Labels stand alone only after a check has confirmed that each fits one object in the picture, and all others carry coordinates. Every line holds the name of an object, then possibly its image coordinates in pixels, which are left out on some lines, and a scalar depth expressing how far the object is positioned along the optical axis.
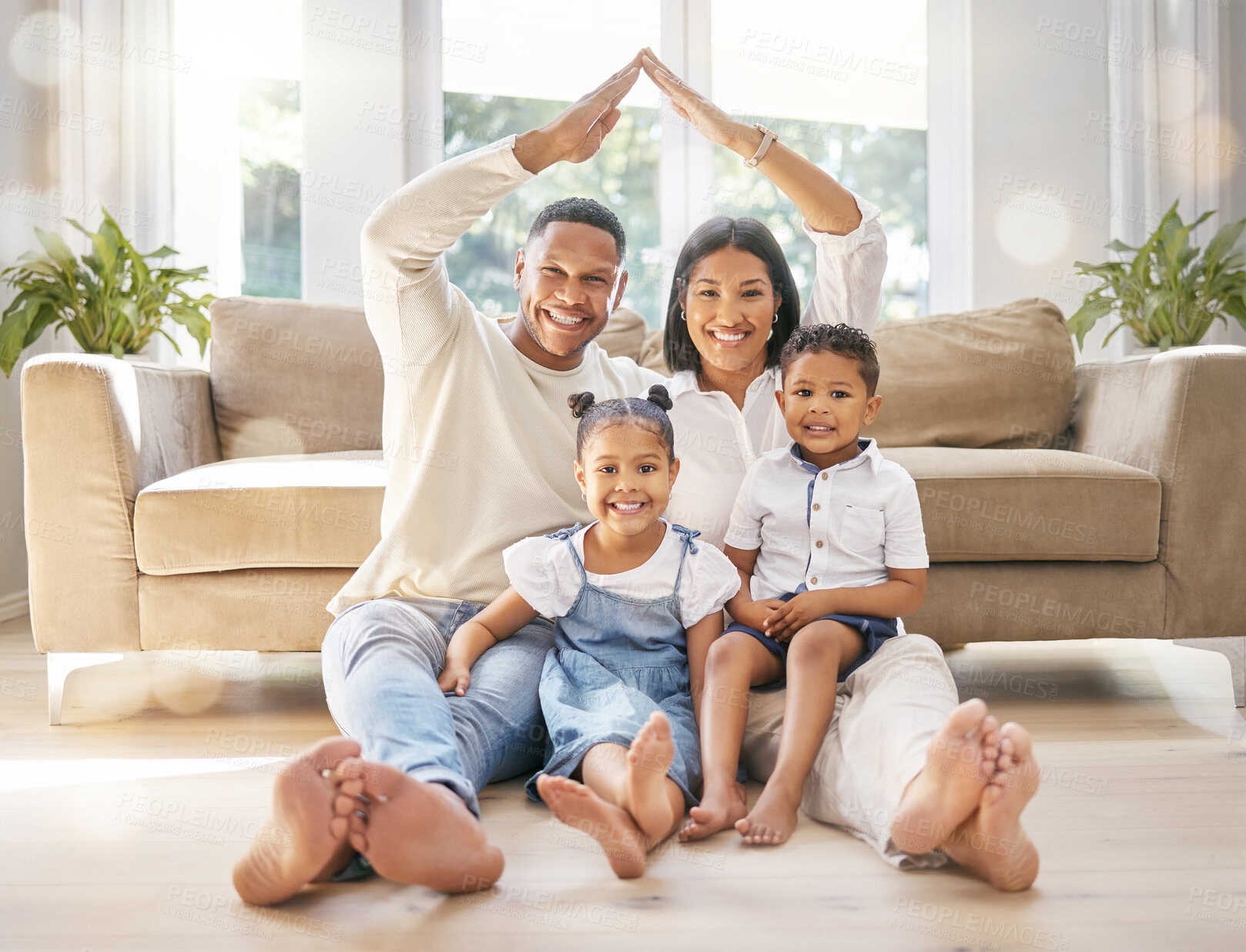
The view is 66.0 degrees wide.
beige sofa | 1.69
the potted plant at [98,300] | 2.36
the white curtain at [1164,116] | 3.09
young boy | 1.24
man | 1.24
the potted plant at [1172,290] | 2.45
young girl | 1.31
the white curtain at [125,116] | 2.87
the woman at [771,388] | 1.14
